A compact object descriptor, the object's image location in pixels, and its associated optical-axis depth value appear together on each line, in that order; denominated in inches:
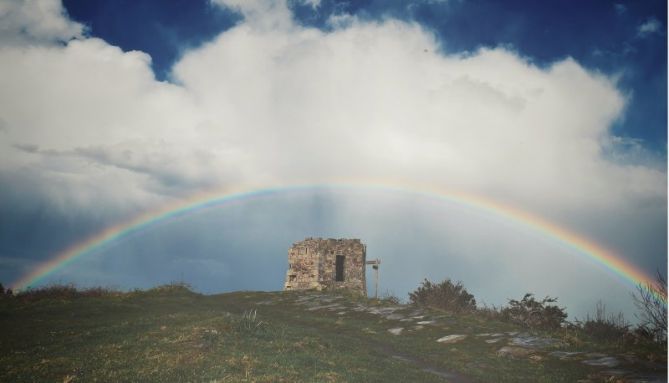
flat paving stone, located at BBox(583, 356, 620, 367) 563.2
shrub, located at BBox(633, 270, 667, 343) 752.3
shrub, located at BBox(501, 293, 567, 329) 1053.8
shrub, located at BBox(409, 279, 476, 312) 1304.6
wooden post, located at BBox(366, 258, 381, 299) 1901.3
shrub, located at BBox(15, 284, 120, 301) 1214.3
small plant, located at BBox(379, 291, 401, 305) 1274.6
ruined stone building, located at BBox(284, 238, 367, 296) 1852.9
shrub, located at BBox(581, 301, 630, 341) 847.7
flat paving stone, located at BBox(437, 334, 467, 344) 780.7
